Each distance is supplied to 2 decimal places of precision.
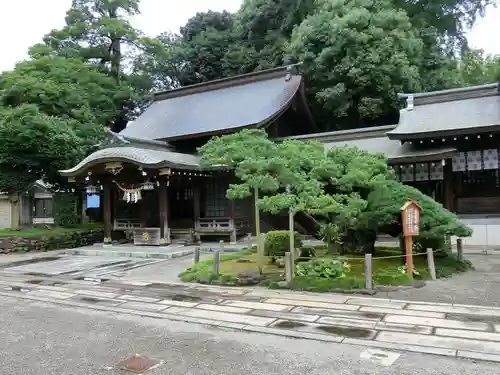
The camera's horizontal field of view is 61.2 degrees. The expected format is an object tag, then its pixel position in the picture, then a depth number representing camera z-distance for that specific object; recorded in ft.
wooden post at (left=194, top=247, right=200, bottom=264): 38.13
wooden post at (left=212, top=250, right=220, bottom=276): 32.66
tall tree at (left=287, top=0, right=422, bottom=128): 74.18
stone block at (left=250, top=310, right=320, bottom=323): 22.15
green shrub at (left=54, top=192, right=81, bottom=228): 74.33
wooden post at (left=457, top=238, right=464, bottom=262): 35.14
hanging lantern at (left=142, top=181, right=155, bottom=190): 55.83
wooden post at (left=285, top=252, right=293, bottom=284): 29.45
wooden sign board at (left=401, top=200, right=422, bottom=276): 30.42
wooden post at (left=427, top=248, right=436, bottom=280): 30.86
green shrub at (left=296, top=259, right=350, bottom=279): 29.50
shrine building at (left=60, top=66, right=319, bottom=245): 56.85
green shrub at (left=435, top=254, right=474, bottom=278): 31.88
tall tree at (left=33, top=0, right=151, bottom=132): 109.81
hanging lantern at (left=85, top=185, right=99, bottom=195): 63.16
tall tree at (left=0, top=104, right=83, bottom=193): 59.82
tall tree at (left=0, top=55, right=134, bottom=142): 74.64
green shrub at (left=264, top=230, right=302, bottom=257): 39.19
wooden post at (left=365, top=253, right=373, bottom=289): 27.50
